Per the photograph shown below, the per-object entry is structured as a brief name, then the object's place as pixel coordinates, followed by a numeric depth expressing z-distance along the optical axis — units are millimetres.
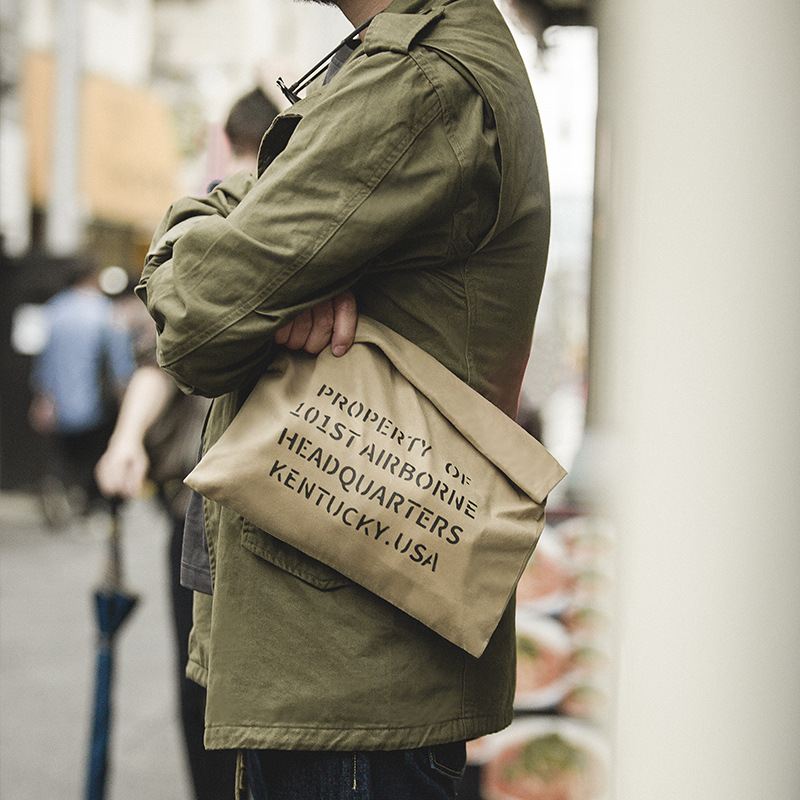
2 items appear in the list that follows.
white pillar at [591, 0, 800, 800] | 1470
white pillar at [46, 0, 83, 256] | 12234
